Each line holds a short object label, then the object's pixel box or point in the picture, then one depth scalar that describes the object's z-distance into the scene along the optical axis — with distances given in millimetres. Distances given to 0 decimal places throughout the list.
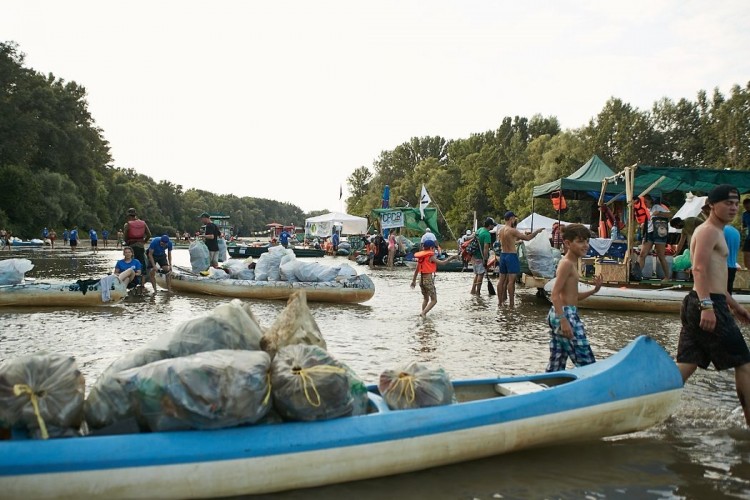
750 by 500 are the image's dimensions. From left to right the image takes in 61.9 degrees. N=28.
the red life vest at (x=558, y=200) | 18247
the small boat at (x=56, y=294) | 12242
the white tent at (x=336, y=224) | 45594
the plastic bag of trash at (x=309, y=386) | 3811
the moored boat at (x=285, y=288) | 13516
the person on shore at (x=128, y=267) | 13224
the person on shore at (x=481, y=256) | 15662
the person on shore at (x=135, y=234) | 14141
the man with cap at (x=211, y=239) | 16016
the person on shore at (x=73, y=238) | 45559
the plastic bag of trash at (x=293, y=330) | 4395
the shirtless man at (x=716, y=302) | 4715
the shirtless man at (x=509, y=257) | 11945
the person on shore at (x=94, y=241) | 45562
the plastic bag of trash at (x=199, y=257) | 16344
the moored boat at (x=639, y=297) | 11898
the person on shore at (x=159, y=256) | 15227
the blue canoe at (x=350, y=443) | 3449
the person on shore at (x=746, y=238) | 12022
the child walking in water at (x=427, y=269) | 10939
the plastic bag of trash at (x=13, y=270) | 12469
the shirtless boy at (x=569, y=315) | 5285
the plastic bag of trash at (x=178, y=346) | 3740
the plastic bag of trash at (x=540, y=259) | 14062
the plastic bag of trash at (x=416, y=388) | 4238
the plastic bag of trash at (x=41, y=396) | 3484
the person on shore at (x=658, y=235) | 13141
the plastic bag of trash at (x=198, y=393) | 3641
